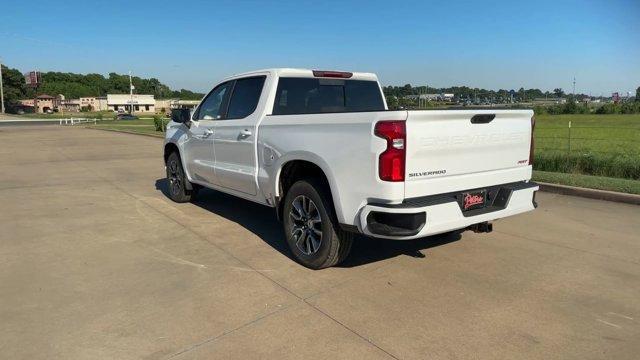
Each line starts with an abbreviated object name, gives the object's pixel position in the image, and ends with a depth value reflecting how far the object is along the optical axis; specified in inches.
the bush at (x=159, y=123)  1110.5
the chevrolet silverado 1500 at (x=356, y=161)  141.4
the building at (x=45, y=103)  5217.0
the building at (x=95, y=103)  5521.7
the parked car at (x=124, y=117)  2801.4
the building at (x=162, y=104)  5231.3
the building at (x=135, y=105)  5083.7
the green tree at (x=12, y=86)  4603.8
